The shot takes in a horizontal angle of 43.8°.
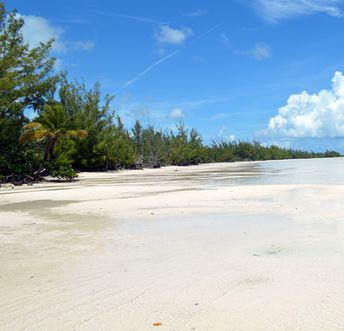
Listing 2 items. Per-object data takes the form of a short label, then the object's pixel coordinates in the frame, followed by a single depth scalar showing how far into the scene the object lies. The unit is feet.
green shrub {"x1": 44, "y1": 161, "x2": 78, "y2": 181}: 97.86
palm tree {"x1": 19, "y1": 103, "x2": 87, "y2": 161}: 98.22
